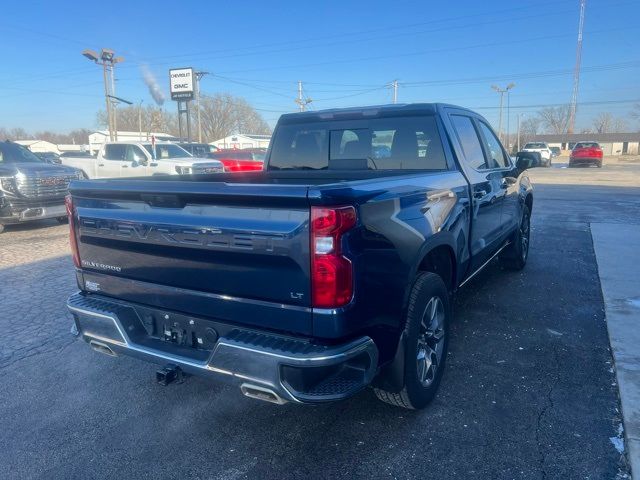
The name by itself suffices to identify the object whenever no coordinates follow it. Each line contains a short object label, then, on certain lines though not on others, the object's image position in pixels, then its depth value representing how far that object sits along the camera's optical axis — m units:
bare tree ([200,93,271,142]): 94.75
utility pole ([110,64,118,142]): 40.96
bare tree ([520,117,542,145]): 113.49
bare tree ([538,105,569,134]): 109.66
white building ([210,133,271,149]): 78.62
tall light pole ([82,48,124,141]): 38.72
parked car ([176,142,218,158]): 21.51
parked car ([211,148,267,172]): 19.34
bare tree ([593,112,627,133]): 110.63
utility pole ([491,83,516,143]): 55.81
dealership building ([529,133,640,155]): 81.81
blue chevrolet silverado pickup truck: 2.24
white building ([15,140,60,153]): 90.71
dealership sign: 40.25
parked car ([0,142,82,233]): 9.27
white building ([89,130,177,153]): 75.28
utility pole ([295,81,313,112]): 57.86
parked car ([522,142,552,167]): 37.73
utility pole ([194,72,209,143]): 46.59
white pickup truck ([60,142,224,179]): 15.44
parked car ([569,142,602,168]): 35.09
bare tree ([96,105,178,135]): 92.68
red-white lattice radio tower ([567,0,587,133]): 59.80
